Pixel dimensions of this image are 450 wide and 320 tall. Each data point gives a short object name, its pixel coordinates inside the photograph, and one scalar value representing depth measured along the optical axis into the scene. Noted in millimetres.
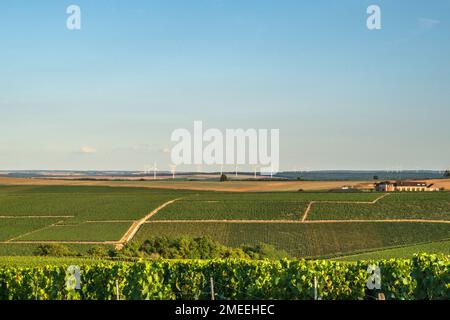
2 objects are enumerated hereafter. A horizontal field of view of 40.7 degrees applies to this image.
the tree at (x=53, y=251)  50969
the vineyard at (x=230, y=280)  23516
